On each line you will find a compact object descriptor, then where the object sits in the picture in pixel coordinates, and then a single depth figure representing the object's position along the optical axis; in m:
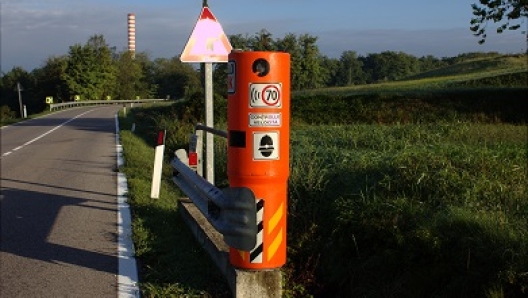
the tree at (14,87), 97.69
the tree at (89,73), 86.69
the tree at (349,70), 102.00
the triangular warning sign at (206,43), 7.35
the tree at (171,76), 108.16
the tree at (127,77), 102.56
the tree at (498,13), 21.23
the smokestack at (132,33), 116.31
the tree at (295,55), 55.29
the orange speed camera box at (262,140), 4.23
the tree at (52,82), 88.69
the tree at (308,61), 62.00
